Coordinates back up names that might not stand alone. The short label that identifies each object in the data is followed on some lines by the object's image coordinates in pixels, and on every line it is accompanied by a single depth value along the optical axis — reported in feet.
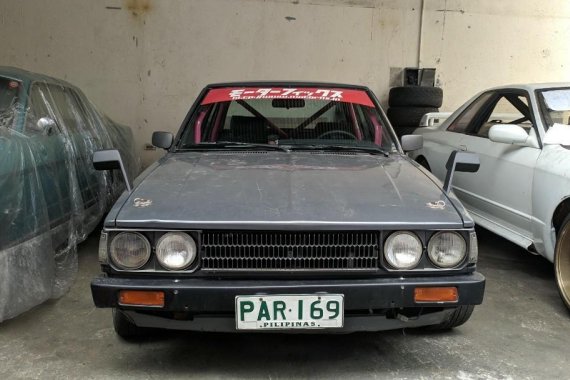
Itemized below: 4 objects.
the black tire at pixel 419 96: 21.90
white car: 10.31
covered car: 9.30
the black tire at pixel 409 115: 21.98
